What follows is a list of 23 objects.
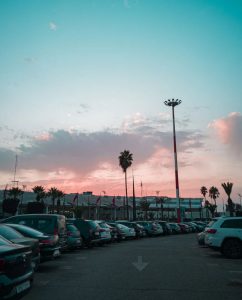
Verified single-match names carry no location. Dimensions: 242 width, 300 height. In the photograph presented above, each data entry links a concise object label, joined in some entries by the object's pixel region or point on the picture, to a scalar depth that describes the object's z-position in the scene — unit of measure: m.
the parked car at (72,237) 12.10
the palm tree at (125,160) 48.39
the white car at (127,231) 19.42
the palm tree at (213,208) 68.18
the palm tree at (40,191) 56.09
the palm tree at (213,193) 80.62
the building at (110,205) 62.07
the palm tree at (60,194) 58.60
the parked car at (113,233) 17.90
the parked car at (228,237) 10.45
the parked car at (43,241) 7.88
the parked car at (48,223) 9.08
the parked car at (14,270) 4.01
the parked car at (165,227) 27.03
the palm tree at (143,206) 63.25
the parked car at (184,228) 31.69
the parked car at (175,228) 29.49
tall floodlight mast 32.18
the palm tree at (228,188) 46.23
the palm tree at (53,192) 57.96
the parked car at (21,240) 6.27
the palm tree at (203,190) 83.72
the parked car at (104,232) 15.27
